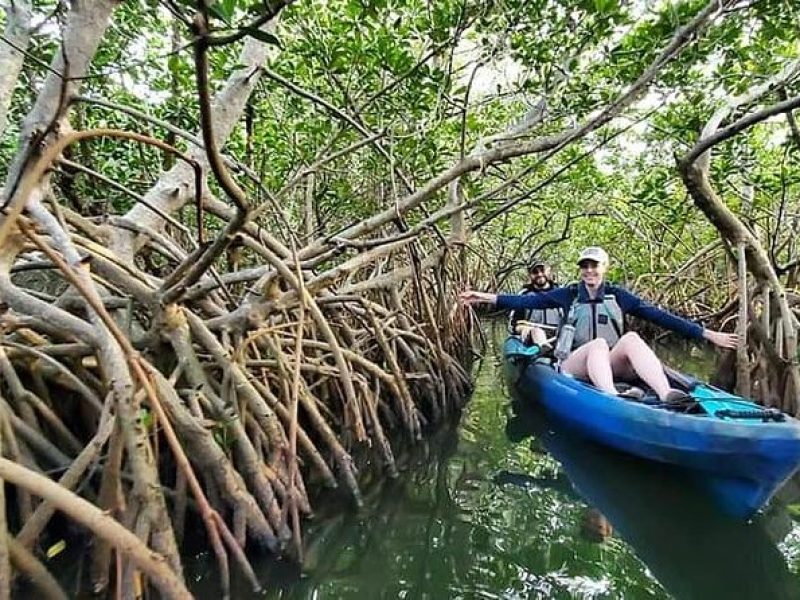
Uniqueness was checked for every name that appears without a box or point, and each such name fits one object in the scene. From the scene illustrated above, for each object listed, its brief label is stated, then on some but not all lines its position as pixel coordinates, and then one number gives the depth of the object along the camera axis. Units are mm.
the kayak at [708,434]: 2855
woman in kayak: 4035
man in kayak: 6664
